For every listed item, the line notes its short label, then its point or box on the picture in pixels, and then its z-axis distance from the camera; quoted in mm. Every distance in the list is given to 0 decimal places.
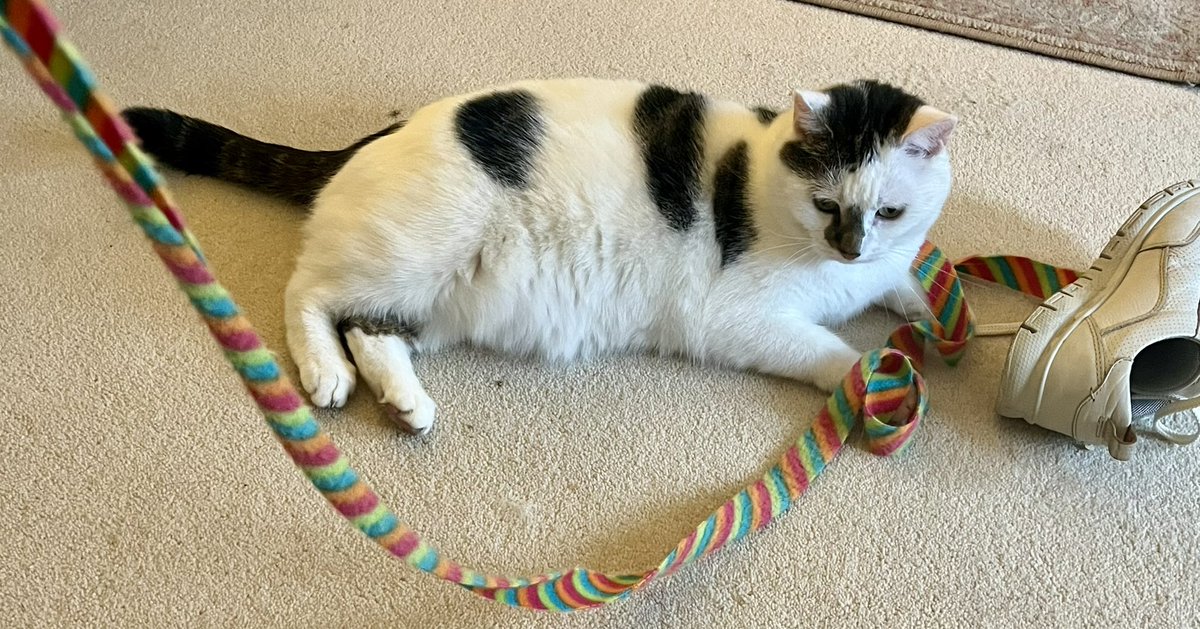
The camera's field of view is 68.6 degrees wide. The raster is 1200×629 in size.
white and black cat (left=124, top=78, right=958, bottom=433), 1272
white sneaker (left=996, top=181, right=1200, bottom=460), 1207
